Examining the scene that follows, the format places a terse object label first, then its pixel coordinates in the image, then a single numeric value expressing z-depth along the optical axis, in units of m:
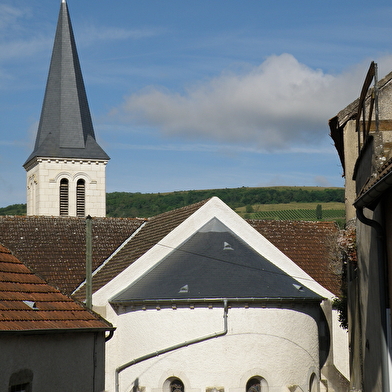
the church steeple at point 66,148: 46.66
